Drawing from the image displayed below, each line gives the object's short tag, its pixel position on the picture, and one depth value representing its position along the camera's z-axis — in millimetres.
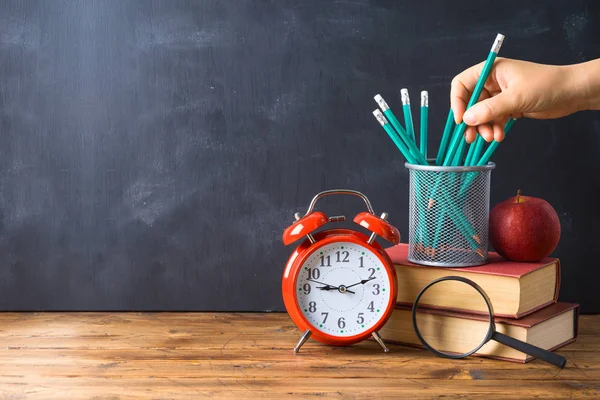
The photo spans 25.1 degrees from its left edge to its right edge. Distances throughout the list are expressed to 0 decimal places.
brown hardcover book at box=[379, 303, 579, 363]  1343
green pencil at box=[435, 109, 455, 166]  1396
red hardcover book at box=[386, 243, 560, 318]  1343
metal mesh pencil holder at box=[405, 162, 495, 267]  1377
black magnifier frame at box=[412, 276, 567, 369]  1317
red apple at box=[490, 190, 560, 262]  1387
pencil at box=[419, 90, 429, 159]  1409
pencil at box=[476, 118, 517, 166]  1388
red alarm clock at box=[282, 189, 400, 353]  1373
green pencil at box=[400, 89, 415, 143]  1400
